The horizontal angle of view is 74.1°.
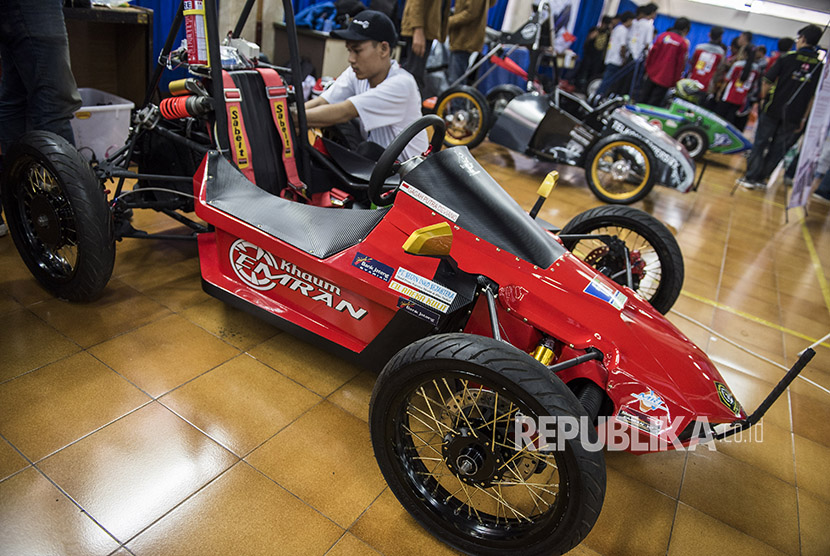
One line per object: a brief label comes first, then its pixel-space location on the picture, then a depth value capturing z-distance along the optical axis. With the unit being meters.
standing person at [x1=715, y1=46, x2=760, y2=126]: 9.59
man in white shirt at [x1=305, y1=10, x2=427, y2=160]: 2.90
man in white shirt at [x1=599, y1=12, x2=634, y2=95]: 9.91
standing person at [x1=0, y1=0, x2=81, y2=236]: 2.40
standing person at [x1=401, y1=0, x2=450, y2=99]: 5.16
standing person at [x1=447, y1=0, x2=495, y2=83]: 5.87
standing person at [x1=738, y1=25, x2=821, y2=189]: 6.62
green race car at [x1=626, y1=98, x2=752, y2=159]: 8.21
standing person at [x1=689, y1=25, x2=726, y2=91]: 10.16
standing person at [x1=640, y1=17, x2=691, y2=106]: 9.08
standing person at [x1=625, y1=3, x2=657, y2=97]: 9.84
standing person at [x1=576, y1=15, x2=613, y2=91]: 12.21
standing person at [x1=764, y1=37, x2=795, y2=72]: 8.56
